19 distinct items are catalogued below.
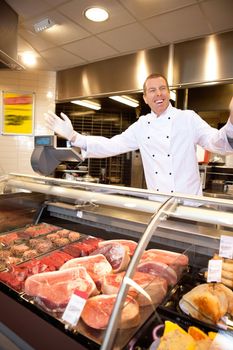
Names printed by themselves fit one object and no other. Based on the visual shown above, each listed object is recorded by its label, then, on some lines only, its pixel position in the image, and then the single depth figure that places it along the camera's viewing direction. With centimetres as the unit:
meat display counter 90
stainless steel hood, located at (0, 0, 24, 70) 278
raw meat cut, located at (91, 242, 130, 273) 141
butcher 216
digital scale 157
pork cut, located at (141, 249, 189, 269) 129
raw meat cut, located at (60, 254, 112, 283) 133
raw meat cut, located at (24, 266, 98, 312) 108
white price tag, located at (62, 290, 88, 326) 98
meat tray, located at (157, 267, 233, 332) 99
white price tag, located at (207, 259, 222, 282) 118
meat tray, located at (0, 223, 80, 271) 154
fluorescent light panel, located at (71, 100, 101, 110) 548
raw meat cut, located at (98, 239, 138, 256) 149
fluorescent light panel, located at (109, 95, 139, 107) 516
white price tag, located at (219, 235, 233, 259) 118
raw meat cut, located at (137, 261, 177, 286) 120
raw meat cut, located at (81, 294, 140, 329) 92
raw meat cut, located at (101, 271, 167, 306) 101
